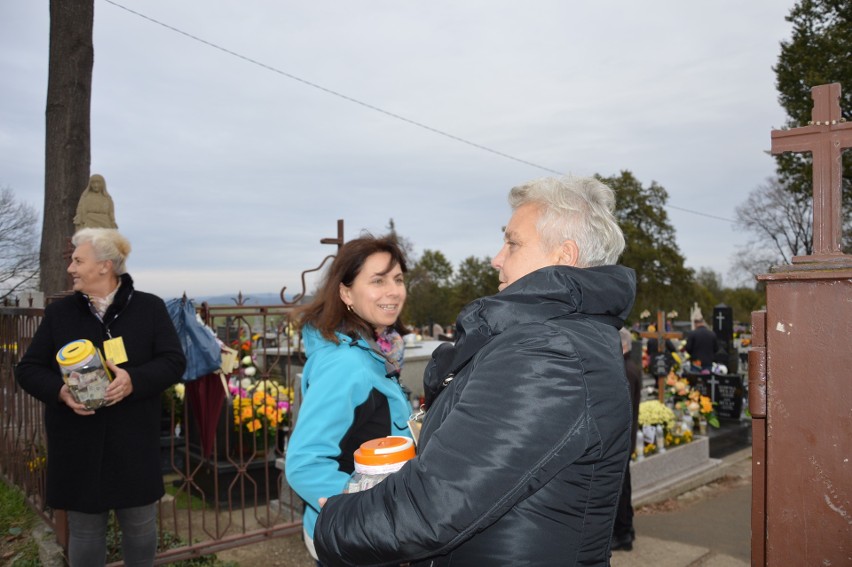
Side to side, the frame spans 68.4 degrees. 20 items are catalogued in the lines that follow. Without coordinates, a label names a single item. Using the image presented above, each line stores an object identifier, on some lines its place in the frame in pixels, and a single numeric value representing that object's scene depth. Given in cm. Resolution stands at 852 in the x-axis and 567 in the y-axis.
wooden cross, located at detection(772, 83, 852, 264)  176
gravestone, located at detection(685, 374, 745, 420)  1039
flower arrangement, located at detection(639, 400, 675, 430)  668
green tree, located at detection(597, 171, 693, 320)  4016
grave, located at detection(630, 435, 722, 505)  615
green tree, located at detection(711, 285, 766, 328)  4012
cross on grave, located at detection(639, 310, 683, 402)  1023
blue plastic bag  372
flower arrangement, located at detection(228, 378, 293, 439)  547
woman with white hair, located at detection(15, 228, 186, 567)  286
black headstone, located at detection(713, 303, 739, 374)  1530
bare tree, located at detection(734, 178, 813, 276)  3225
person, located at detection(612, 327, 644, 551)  470
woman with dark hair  189
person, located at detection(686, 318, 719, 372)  1176
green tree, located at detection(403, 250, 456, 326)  3744
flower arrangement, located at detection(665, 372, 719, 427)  803
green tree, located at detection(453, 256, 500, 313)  4344
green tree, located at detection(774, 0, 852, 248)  1931
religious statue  430
